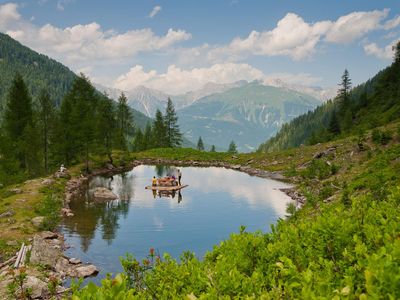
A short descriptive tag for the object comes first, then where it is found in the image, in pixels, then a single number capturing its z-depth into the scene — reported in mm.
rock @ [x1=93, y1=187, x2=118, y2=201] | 46031
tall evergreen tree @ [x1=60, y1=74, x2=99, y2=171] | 62906
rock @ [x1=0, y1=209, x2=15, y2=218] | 32306
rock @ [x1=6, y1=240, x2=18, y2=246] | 25933
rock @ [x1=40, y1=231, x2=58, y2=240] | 28919
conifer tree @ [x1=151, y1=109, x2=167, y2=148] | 110000
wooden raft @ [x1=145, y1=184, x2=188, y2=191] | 51338
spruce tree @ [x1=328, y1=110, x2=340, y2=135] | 86575
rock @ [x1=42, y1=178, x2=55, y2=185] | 47181
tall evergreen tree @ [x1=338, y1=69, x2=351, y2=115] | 97125
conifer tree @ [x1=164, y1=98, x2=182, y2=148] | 108000
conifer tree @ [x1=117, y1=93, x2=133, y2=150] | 91188
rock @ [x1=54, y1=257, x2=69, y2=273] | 23328
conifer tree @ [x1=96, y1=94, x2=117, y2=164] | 70438
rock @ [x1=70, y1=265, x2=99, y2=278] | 23016
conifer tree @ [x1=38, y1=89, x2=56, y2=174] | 59931
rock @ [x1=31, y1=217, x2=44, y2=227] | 31375
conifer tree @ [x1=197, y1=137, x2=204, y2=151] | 151225
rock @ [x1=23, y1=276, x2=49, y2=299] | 18000
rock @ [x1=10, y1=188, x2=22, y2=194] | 41531
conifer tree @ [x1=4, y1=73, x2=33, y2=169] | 62281
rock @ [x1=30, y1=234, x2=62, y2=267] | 23031
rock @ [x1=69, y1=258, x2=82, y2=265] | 24984
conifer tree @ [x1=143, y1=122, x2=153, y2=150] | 115606
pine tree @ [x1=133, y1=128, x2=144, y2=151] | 117688
